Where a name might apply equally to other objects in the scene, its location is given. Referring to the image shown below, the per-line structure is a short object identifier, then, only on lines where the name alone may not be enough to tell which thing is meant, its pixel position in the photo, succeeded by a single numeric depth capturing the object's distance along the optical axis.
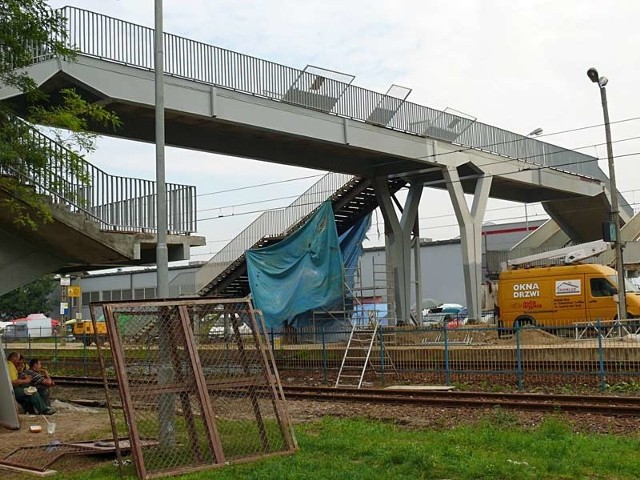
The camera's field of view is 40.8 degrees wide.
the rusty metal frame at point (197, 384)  10.23
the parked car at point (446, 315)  40.54
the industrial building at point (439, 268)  71.62
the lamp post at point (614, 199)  26.73
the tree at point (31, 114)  12.39
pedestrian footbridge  22.42
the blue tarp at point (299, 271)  29.80
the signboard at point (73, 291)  53.24
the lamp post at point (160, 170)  12.78
